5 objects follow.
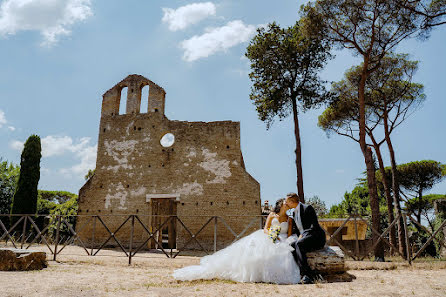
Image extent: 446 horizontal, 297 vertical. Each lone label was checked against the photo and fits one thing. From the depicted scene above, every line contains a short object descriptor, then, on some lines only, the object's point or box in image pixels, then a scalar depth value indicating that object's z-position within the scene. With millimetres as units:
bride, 4258
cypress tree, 16078
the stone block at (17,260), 5410
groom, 4344
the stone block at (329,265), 4469
